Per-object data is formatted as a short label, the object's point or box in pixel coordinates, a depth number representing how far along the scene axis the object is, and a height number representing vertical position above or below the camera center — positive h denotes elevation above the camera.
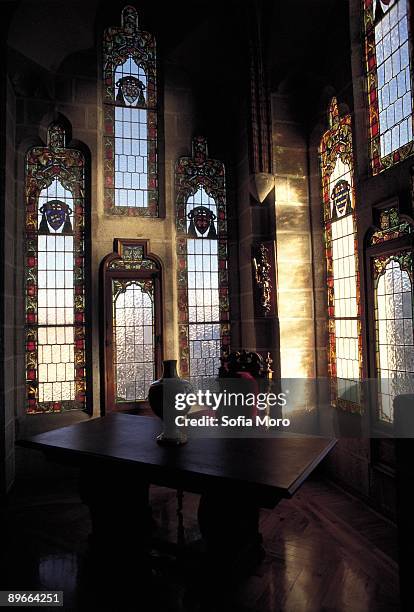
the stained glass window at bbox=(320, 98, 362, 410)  5.10 +0.75
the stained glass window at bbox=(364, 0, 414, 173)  4.11 +2.36
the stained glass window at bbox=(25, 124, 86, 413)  5.68 +0.68
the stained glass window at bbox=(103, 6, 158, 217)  6.04 +2.87
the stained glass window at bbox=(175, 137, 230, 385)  6.19 +0.87
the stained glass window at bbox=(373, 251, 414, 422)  4.14 -0.05
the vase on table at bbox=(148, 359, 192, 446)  3.19 -0.56
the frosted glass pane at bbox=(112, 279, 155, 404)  5.91 -0.14
